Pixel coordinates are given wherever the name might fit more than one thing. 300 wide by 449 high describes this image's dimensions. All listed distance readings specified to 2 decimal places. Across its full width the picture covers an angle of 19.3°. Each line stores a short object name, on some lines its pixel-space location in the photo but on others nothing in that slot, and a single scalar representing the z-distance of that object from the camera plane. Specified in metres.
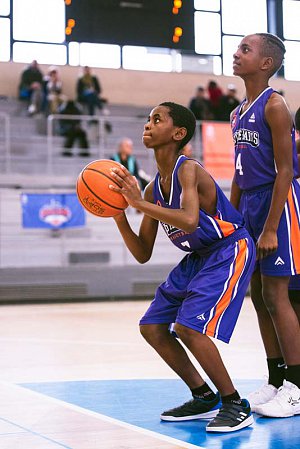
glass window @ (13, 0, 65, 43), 17.59
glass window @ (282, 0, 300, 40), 20.94
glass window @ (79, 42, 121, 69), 18.91
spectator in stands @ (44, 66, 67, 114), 16.98
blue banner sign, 13.84
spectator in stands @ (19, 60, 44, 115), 17.11
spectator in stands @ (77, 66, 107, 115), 17.58
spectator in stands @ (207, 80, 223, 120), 18.50
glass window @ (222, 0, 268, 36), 20.36
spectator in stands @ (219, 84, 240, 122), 17.86
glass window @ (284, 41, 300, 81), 21.20
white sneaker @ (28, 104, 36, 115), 17.11
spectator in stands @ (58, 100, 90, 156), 16.41
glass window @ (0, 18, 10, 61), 18.12
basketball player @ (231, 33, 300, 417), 4.46
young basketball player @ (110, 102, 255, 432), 4.15
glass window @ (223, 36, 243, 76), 20.39
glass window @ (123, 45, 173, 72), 19.50
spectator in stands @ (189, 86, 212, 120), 17.88
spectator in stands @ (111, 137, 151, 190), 12.80
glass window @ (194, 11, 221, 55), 19.87
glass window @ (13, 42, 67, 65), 18.41
